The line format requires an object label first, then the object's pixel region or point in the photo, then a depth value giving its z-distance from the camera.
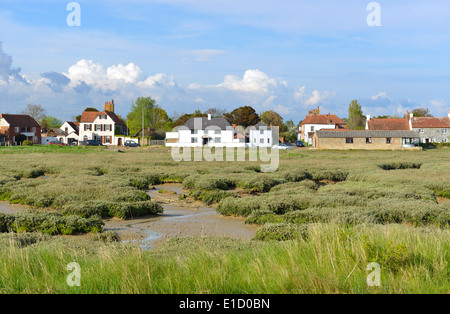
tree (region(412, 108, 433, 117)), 146.70
